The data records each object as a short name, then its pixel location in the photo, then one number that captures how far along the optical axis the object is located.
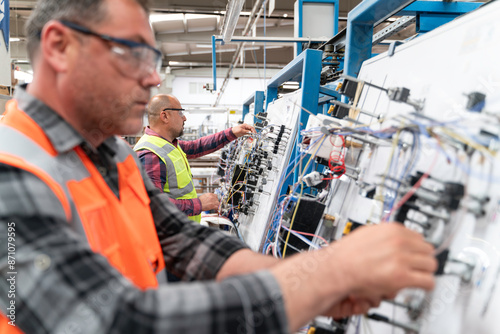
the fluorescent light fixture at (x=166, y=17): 7.09
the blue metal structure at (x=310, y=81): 1.71
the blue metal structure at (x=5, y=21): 2.36
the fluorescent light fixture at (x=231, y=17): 2.09
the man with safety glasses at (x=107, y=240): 0.51
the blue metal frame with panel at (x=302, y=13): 3.14
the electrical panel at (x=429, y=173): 0.64
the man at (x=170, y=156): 2.24
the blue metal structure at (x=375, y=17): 1.30
